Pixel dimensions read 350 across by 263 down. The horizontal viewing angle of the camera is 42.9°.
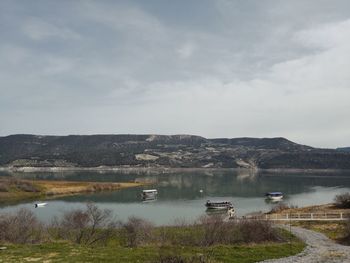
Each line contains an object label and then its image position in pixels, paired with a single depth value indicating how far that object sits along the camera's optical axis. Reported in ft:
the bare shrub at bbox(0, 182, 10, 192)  370.84
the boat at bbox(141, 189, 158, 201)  362.80
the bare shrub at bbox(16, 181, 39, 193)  392.59
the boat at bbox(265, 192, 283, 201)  353.26
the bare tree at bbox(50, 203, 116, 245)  123.95
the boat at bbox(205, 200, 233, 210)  287.89
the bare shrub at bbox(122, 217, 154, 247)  114.13
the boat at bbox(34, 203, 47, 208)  298.06
